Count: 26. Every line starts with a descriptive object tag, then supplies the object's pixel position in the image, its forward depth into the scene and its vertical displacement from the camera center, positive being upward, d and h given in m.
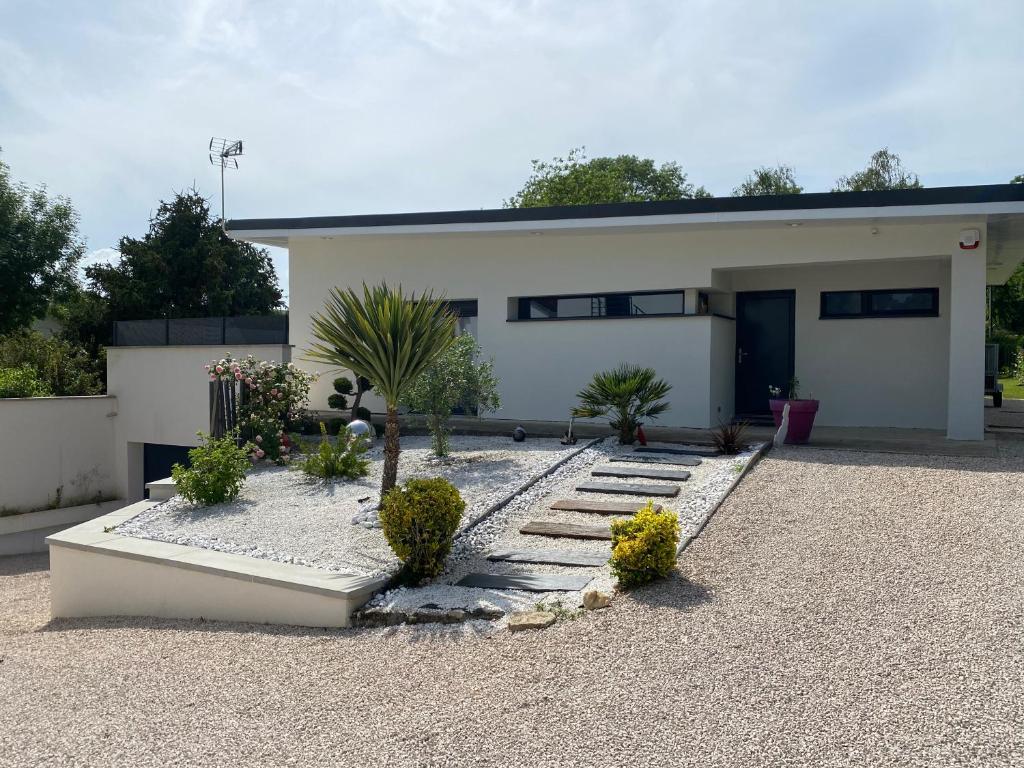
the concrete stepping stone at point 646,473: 8.79 -1.18
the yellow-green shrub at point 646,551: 5.69 -1.29
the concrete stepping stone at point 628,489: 8.20 -1.26
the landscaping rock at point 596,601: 5.46 -1.56
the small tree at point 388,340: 7.45 +0.19
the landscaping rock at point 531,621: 5.25 -1.64
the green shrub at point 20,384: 14.46 -0.44
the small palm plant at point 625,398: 10.48 -0.43
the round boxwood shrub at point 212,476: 8.70 -1.21
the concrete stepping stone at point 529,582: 5.96 -1.60
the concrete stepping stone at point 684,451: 10.02 -1.06
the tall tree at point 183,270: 22.39 +2.53
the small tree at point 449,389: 9.91 -0.32
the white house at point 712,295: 10.95 +1.04
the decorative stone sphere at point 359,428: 10.94 -0.88
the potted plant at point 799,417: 10.45 -0.66
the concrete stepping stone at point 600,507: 7.71 -1.36
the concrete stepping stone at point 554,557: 6.51 -1.55
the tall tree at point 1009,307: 31.19 +2.28
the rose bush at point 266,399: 10.77 -0.52
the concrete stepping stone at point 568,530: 7.16 -1.46
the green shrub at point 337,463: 9.41 -1.15
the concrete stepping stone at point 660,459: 9.48 -1.11
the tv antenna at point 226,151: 26.44 +6.66
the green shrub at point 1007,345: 29.53 +0.75
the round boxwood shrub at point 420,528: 6.24 -1.25
